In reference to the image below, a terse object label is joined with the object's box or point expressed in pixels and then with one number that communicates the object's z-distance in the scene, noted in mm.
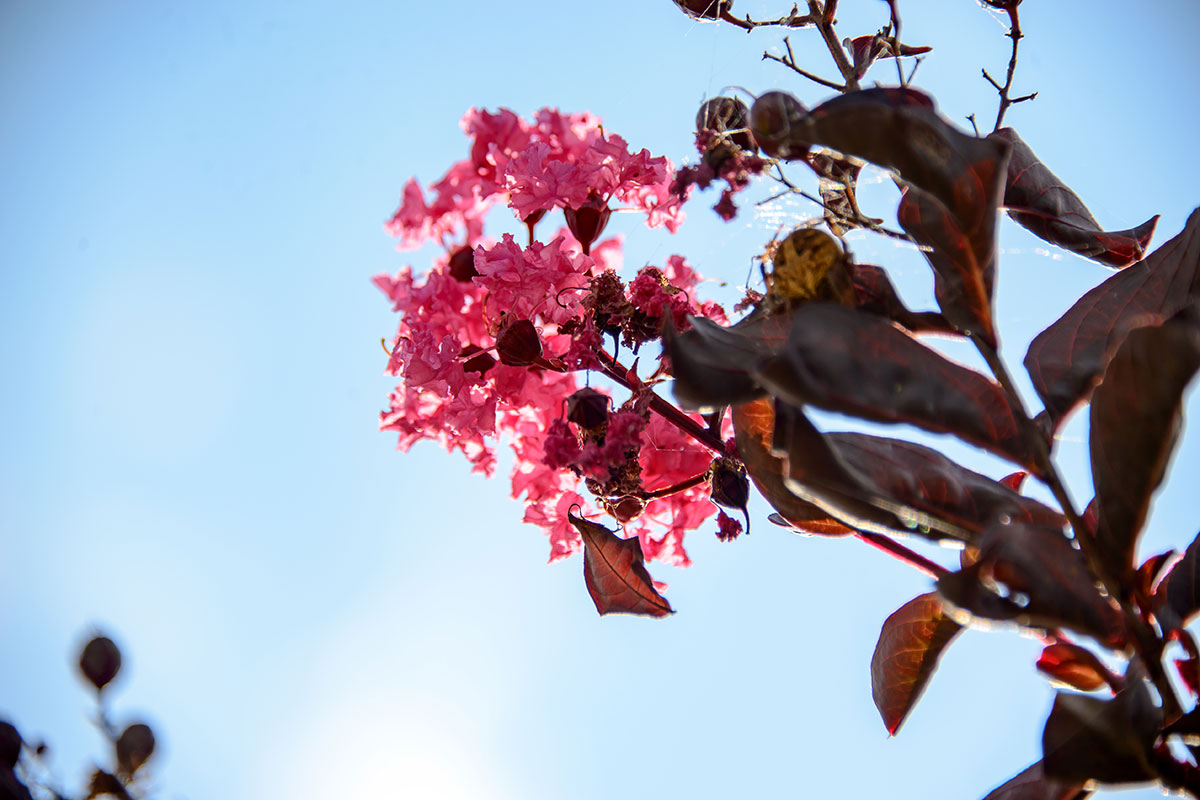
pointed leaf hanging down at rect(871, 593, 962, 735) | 493
